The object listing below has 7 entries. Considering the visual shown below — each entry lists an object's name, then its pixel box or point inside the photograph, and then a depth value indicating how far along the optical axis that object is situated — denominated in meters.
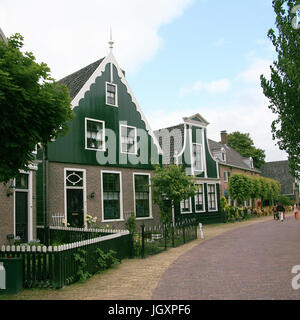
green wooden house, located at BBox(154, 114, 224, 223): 25.75
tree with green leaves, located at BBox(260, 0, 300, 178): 14.35
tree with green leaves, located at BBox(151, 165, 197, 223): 16.94
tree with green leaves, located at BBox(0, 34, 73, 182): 6.66
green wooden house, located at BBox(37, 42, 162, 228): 15.98
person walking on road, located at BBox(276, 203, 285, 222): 26.82
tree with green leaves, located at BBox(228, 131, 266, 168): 57.00
